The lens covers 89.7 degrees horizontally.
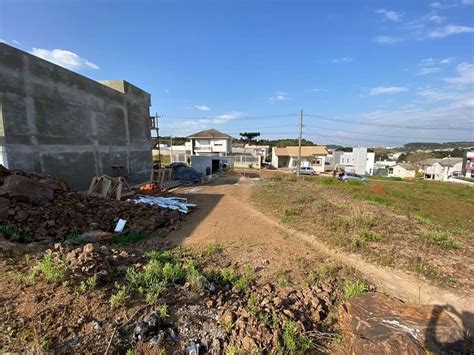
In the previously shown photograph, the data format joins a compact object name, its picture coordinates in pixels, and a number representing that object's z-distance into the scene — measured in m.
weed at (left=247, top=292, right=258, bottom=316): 3.47
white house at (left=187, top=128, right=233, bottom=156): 41.88
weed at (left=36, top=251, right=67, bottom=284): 3.35
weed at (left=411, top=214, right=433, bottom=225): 9.41
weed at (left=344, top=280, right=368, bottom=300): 4.20
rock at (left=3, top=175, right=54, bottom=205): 6.98
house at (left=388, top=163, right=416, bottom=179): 53.50
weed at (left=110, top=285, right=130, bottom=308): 3.13
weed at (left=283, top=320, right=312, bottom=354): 2.94
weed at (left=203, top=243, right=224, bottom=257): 6.05
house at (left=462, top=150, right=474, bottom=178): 52.84
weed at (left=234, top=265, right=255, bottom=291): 4.31
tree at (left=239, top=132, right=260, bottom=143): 82.62
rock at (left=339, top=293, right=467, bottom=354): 2.86
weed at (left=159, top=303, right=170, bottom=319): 3.10
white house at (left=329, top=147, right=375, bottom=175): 51.85
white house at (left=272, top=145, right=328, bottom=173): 45.72
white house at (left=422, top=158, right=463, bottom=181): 51.50
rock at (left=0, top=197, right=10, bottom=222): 6.23
